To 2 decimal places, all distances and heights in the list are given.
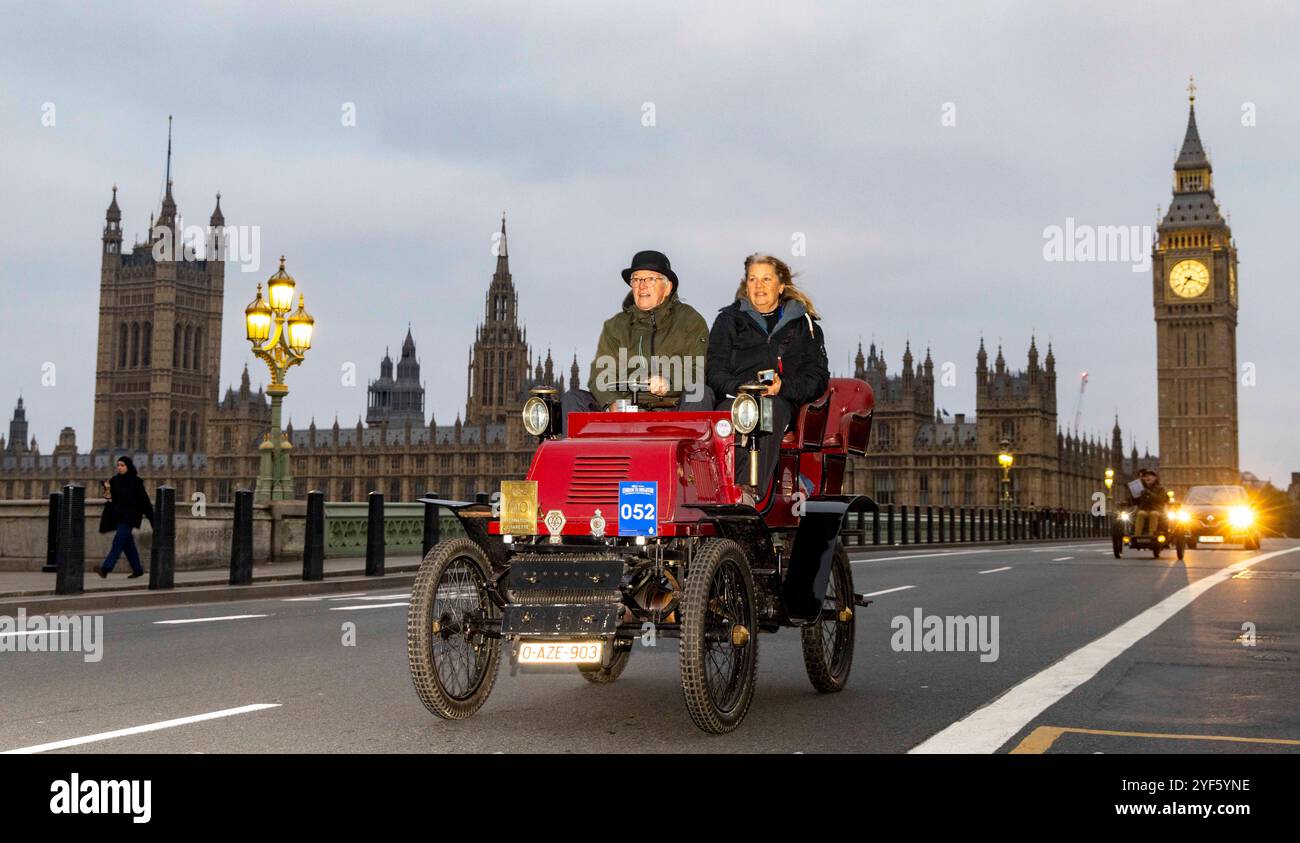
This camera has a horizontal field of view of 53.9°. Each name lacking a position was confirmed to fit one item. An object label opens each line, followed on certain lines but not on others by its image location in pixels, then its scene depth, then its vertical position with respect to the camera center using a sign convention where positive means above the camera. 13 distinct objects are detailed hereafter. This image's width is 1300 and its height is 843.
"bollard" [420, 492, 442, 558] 19.36 -0.49
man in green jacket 6.94 +0.85
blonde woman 7.06 +0.88
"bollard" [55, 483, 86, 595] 13.55 -0.63
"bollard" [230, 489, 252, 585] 15.80 -0.64
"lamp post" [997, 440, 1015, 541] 52.19 +1.63
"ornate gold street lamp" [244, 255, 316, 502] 23.31 +2.82
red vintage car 5.59 -0.33
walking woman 16.23 -0.21
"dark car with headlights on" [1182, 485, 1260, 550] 28.25 -0.27
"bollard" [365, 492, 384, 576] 18.14 -0.69
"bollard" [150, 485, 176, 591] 14.72 -0.62
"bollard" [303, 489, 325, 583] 16.72 -0.71
